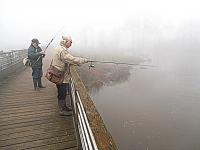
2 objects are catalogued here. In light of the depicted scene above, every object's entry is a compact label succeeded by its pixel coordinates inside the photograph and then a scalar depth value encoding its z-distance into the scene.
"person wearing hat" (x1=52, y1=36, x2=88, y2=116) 5.30
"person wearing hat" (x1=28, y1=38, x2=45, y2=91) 8.73
